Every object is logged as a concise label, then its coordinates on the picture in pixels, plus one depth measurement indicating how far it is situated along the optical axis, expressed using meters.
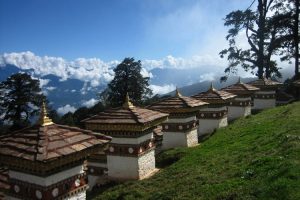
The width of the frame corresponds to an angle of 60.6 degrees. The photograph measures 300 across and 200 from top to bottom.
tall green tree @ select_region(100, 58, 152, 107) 31.43
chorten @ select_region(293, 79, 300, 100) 22.54
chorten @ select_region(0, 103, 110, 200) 6.54
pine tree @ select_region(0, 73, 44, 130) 30.70
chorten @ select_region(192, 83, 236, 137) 15.70
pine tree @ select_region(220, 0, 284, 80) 27.33
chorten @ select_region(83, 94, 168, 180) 10.38
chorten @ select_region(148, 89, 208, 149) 13.38
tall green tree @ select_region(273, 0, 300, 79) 25.78
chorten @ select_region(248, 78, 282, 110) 20.70
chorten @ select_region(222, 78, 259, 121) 18.42
